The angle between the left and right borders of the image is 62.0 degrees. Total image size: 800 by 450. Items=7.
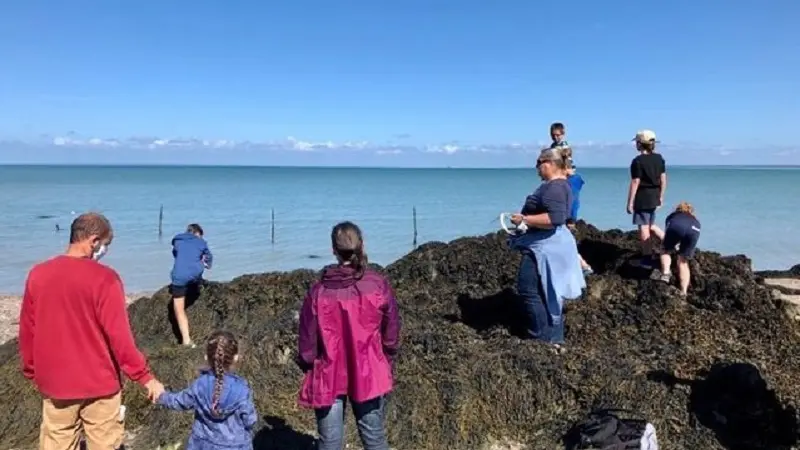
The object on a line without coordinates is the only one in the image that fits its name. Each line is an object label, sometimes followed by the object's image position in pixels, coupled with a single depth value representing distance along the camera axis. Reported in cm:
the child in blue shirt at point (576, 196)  883
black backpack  488
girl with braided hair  409
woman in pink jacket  410
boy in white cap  876
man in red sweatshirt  389
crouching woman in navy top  809
